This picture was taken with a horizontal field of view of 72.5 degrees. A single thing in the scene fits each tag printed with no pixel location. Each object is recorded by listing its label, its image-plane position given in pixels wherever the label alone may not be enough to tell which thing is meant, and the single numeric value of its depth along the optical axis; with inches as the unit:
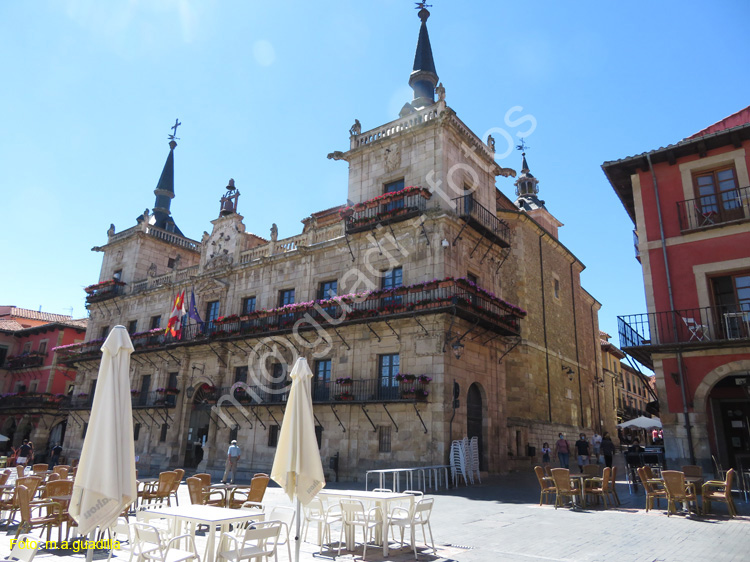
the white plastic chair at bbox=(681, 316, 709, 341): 532.8
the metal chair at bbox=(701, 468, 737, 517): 378.6
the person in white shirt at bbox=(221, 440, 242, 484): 655.1
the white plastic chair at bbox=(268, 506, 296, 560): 275.4
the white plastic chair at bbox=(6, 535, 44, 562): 192.7
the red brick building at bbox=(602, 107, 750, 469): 521.7
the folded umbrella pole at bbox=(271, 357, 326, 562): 266.5
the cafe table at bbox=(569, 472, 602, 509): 444.5
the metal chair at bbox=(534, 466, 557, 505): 462.3
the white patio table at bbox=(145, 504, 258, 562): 237.8
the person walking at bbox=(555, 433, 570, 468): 684.7
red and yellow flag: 975.0
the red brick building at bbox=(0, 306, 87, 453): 1471.5
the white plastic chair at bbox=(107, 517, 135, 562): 232.7
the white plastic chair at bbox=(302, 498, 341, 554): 307.9
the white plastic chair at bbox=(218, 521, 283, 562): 226.1
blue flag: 968.5
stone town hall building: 705.6
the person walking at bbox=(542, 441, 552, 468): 800.9
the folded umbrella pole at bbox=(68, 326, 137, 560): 195.5
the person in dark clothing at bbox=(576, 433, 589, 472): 674.8
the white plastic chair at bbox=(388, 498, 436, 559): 287.9
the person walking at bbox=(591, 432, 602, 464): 1031.4
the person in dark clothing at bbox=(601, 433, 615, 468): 671.8
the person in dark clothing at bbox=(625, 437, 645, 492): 548.7
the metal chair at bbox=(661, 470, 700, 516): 391.2
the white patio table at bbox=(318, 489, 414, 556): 288.4
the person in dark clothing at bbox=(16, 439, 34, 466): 973.8
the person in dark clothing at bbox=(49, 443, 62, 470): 1020.5
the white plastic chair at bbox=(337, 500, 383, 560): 287.7
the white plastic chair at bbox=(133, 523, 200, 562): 212.5
